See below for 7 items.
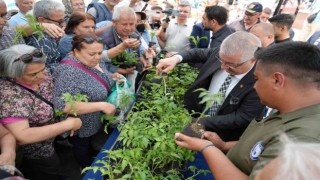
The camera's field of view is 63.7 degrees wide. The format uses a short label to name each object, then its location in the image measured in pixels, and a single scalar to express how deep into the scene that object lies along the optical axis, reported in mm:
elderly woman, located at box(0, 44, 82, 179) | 1816
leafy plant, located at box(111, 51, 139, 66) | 3006
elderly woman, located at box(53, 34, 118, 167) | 2145
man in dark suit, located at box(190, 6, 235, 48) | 3455
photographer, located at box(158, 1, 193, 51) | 4404
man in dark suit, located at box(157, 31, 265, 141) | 1881
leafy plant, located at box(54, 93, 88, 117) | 1837
